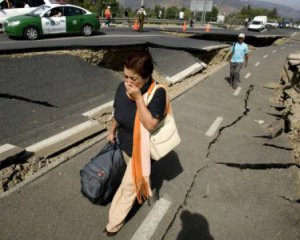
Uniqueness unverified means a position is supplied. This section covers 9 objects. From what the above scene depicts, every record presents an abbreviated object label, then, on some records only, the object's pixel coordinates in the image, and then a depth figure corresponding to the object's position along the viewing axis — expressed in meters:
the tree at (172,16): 52.28
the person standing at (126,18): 31.75
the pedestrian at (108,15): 26.58
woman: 2.73
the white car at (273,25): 65.81
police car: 13.34
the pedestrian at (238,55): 10.67
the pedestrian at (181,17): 43.73
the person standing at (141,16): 22.15
